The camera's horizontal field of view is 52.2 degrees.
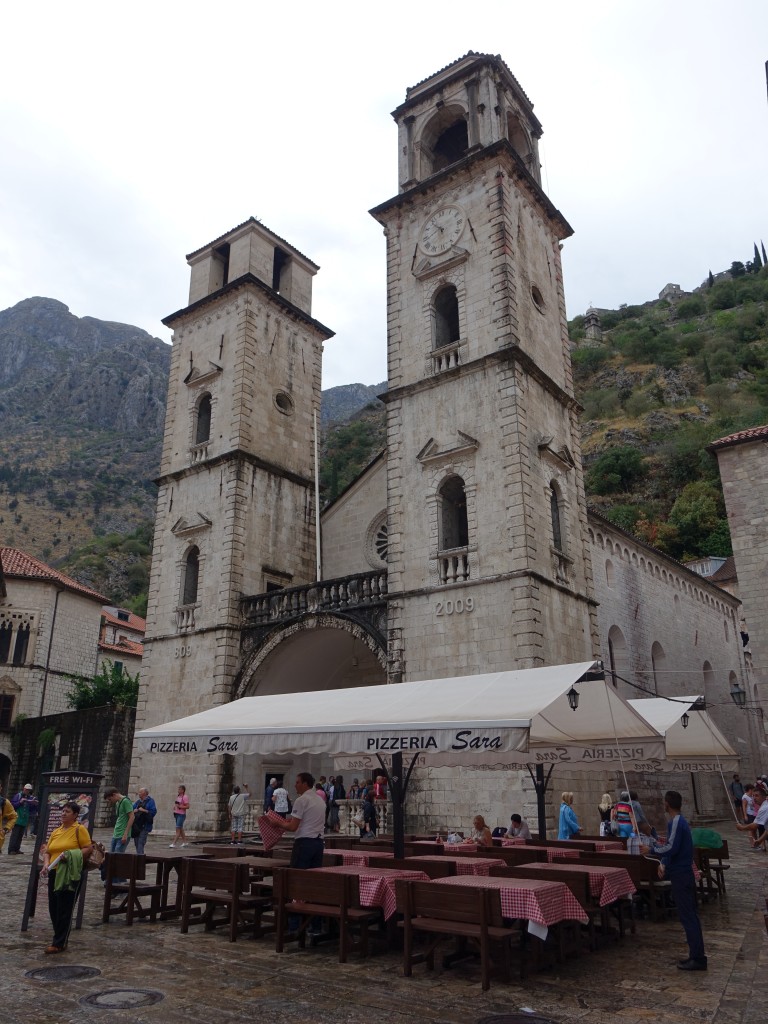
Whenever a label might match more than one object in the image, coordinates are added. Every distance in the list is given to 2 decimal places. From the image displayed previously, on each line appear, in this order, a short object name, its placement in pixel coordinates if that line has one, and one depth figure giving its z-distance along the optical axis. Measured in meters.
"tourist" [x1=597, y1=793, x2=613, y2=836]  14.49
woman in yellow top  7.24
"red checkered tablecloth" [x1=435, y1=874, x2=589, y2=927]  6.06
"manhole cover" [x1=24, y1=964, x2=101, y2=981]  6.27
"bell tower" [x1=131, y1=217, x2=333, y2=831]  22.11
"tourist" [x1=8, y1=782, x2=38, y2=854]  17.78
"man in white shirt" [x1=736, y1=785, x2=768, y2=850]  9.55
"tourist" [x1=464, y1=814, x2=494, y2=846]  10.52
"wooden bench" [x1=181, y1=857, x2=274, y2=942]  7.79
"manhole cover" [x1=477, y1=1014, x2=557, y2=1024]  5.09
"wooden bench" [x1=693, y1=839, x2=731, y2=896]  10.08
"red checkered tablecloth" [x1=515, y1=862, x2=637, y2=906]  7.19
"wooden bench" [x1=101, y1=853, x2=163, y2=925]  8.66
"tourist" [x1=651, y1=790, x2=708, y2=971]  6.39
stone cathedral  17.59
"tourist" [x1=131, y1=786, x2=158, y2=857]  12.81
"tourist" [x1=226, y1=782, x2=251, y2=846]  18.17
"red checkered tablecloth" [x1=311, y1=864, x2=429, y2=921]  6.91
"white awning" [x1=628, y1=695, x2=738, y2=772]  12.07
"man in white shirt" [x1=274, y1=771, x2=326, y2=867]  7.85
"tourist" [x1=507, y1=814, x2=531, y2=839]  11.76
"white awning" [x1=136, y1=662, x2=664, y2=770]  7.61
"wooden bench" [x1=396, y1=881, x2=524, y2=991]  5.98
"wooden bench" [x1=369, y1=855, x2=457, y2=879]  8.00
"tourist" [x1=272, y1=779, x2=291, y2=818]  16.86
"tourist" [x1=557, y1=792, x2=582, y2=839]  11.88
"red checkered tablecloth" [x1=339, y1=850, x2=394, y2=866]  8.66
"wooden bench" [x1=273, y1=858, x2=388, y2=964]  6.87
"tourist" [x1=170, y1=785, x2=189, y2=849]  18.09
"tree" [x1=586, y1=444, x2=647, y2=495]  63.94
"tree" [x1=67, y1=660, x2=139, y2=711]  34.81
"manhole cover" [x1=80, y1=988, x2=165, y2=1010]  5.45
